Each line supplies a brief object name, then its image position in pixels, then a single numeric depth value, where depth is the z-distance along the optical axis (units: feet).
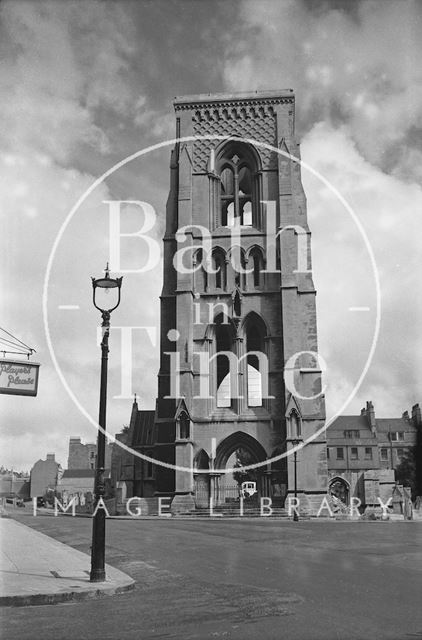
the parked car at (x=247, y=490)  144.56
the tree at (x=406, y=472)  250.37
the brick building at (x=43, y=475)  370.32
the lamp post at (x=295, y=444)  128.62
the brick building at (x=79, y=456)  375.04
